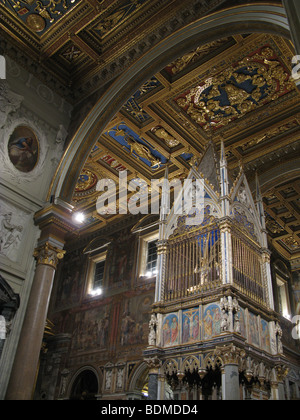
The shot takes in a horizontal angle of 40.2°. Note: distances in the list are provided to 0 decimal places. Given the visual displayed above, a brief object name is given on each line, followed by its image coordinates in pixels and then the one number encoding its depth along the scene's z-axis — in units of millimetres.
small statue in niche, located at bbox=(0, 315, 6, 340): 7863
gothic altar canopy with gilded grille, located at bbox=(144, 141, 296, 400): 7488
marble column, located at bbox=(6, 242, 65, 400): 7672
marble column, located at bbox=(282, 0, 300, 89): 4367
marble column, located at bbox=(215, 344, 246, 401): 6789
